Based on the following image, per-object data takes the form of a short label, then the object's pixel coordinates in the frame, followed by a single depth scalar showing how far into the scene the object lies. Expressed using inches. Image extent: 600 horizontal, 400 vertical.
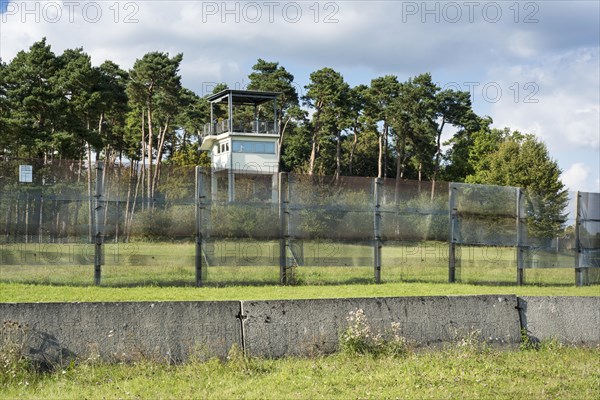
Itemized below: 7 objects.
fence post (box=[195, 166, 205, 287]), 778.8
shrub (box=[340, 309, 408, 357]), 376.2
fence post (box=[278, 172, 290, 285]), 806.5
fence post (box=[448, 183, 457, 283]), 887.7
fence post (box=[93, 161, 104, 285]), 757.3
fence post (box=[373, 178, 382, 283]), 851.4
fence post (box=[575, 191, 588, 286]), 947.3
